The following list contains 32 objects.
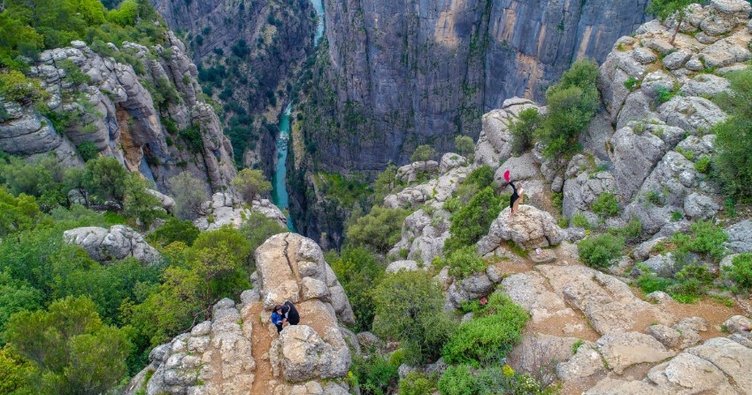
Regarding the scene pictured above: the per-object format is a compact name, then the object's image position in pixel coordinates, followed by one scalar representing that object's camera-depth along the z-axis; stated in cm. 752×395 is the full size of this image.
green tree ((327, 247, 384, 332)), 2614
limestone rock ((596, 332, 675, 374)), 1438
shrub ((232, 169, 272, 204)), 5131
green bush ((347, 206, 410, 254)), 4422
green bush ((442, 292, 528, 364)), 1603
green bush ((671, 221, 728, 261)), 1761
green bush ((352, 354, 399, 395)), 1852
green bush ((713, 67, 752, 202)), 1866
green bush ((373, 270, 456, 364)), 1709
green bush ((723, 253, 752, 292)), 1598
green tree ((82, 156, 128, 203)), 3453
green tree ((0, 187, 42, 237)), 2662
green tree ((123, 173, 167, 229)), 3519
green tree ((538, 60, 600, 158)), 2908
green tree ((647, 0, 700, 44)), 2788
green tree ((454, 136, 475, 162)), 5959
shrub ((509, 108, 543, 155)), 3425
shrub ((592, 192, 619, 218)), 2495
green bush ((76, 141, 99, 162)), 3725
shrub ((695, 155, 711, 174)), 2095
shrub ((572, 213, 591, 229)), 2516
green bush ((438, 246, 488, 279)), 2017
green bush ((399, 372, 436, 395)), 1590
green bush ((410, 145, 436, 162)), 6162
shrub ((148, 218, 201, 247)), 3338
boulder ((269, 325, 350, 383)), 1627
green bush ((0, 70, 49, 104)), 3275
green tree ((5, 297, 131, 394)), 1481
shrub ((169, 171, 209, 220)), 4312
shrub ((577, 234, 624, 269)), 1986
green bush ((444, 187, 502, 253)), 2803
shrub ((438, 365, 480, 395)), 1462
